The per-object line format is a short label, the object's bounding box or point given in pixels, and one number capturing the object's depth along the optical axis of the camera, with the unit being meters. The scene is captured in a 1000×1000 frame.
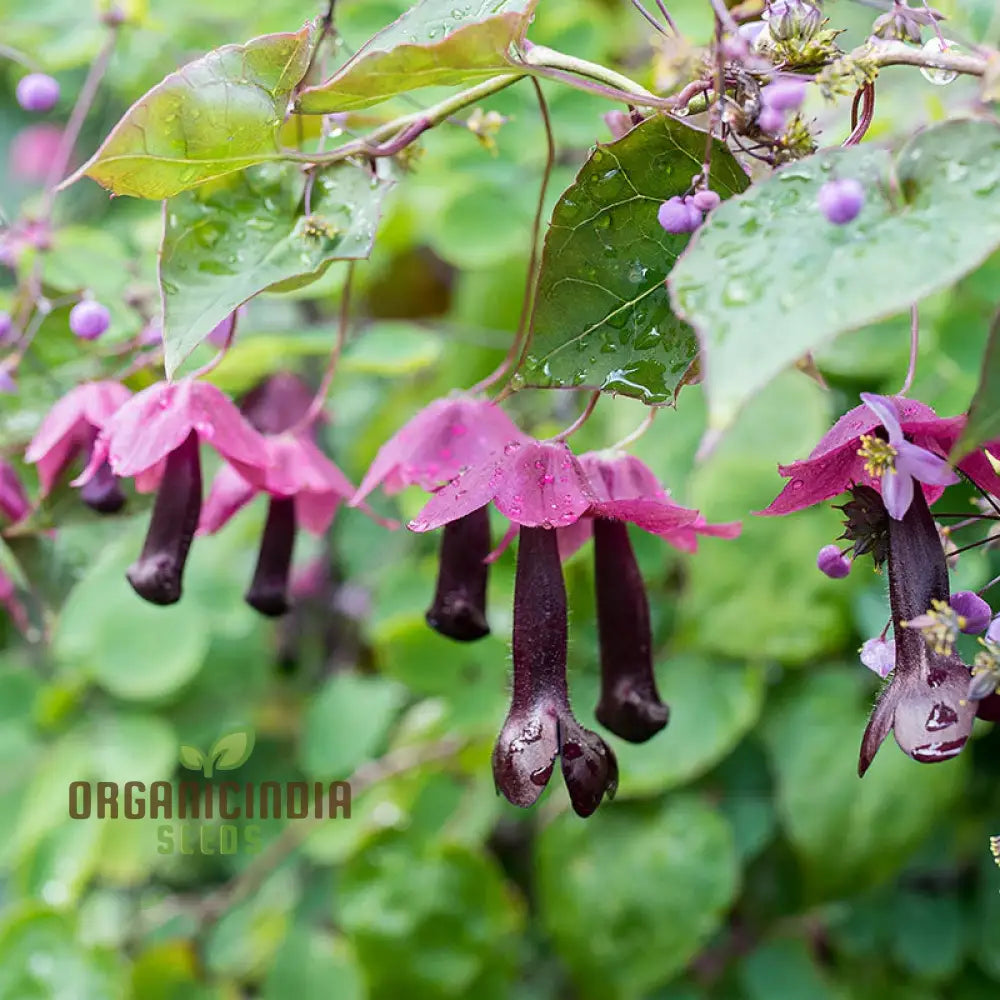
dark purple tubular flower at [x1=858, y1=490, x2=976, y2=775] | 0.54
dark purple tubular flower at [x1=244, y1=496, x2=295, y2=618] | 0.64
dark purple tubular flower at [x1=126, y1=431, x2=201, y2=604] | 0.61
